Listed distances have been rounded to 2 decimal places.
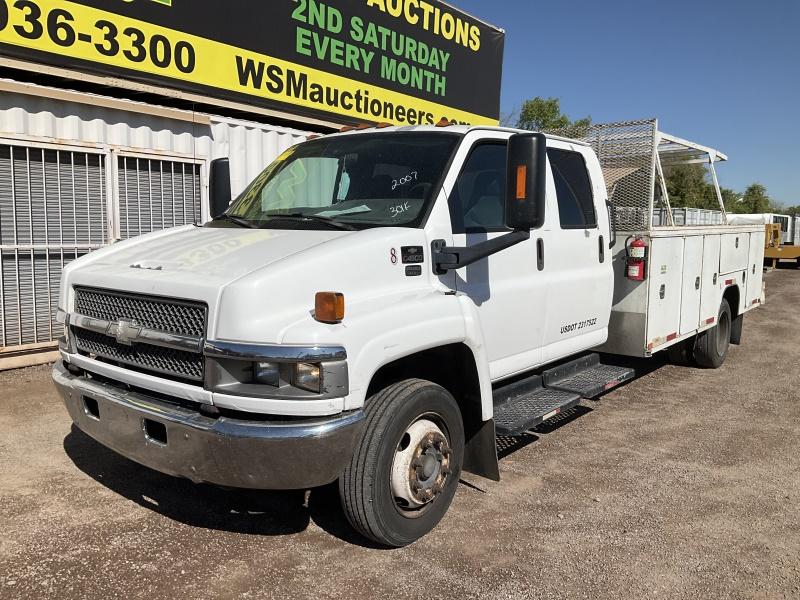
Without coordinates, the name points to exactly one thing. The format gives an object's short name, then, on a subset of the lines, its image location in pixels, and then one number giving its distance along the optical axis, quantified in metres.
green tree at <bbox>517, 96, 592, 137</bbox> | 34.72
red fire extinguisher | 5.66
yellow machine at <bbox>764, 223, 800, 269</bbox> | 23.09
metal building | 6.70
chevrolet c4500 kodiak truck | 2.85
